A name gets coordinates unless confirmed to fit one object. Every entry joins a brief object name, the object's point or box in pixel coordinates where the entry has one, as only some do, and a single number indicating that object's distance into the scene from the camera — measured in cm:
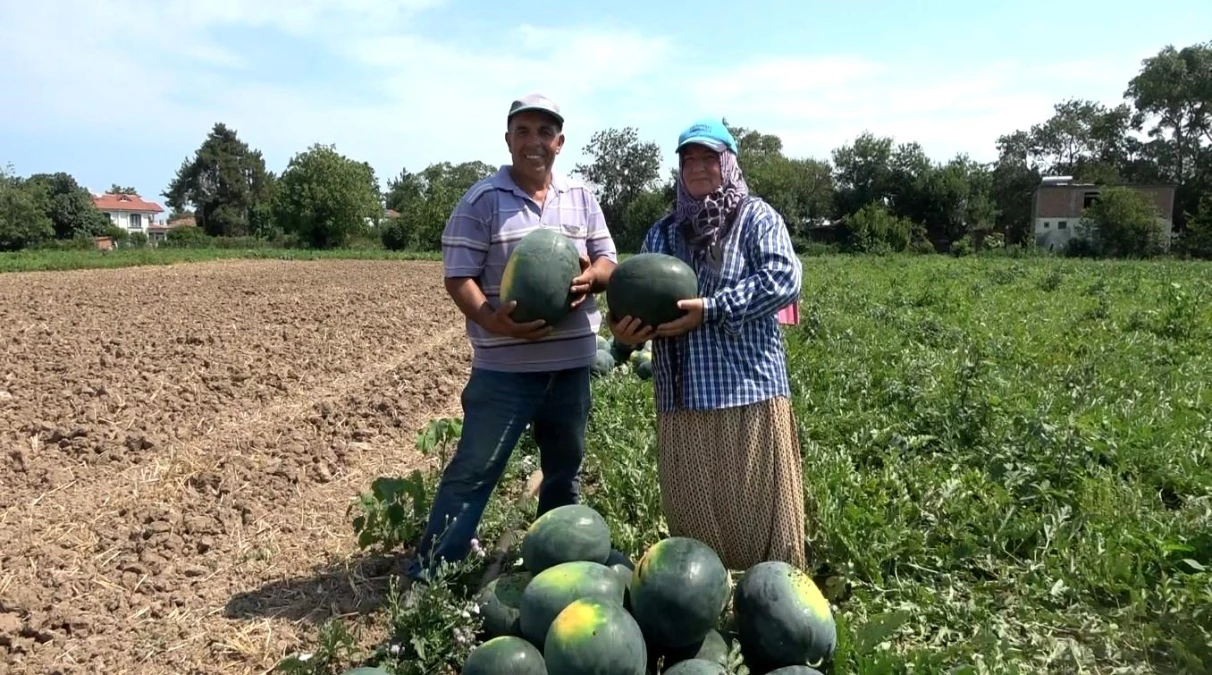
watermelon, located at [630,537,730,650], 269
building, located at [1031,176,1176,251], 6203
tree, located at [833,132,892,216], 6462
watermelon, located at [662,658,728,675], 258
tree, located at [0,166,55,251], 6053
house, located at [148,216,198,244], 11275
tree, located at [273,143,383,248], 6288
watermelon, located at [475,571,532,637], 294
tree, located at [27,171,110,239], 7344
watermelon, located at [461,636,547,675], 255
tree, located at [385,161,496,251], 6212
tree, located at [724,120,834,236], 6769
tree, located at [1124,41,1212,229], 6938
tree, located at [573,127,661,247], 8025
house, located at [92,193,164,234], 11444
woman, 323
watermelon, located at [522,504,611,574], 300
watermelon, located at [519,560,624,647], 271
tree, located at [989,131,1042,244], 7331
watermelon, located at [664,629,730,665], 277
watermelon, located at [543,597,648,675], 243
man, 366
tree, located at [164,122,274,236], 9025
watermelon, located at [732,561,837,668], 273
